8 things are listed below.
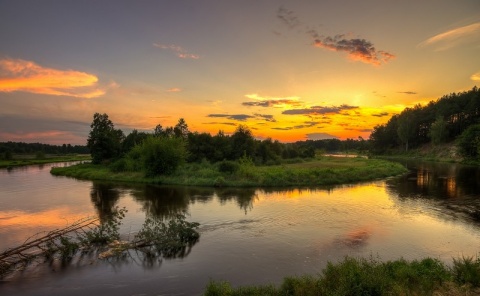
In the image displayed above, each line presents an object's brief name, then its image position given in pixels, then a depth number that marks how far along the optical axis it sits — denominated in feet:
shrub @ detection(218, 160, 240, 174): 156.32
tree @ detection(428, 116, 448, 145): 338.34
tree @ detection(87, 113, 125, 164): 243.81
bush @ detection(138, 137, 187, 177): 161.17
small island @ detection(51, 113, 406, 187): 146.20
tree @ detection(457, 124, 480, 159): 243.60
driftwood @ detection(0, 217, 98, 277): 49.24
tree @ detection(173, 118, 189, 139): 255.91
